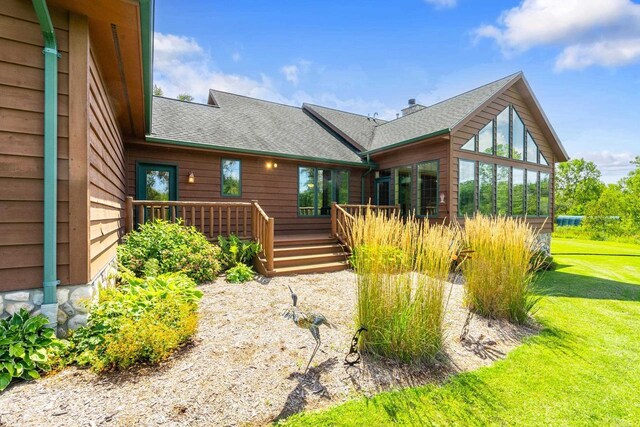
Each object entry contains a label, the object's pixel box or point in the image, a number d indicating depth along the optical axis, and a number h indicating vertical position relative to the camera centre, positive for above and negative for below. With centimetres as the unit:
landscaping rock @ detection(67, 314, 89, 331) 274 -104
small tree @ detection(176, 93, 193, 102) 2466 +1003
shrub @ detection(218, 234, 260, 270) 598 -81
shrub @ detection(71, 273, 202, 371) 246 -109
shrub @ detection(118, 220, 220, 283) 482 -70
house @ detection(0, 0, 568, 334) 256 +115
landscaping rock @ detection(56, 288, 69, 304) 269 -77
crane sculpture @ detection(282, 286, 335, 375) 247 -101
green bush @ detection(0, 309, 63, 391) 223 -111
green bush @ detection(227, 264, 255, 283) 534 -116
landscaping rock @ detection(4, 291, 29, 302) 250 -73
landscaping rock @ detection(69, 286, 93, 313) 274 -83
